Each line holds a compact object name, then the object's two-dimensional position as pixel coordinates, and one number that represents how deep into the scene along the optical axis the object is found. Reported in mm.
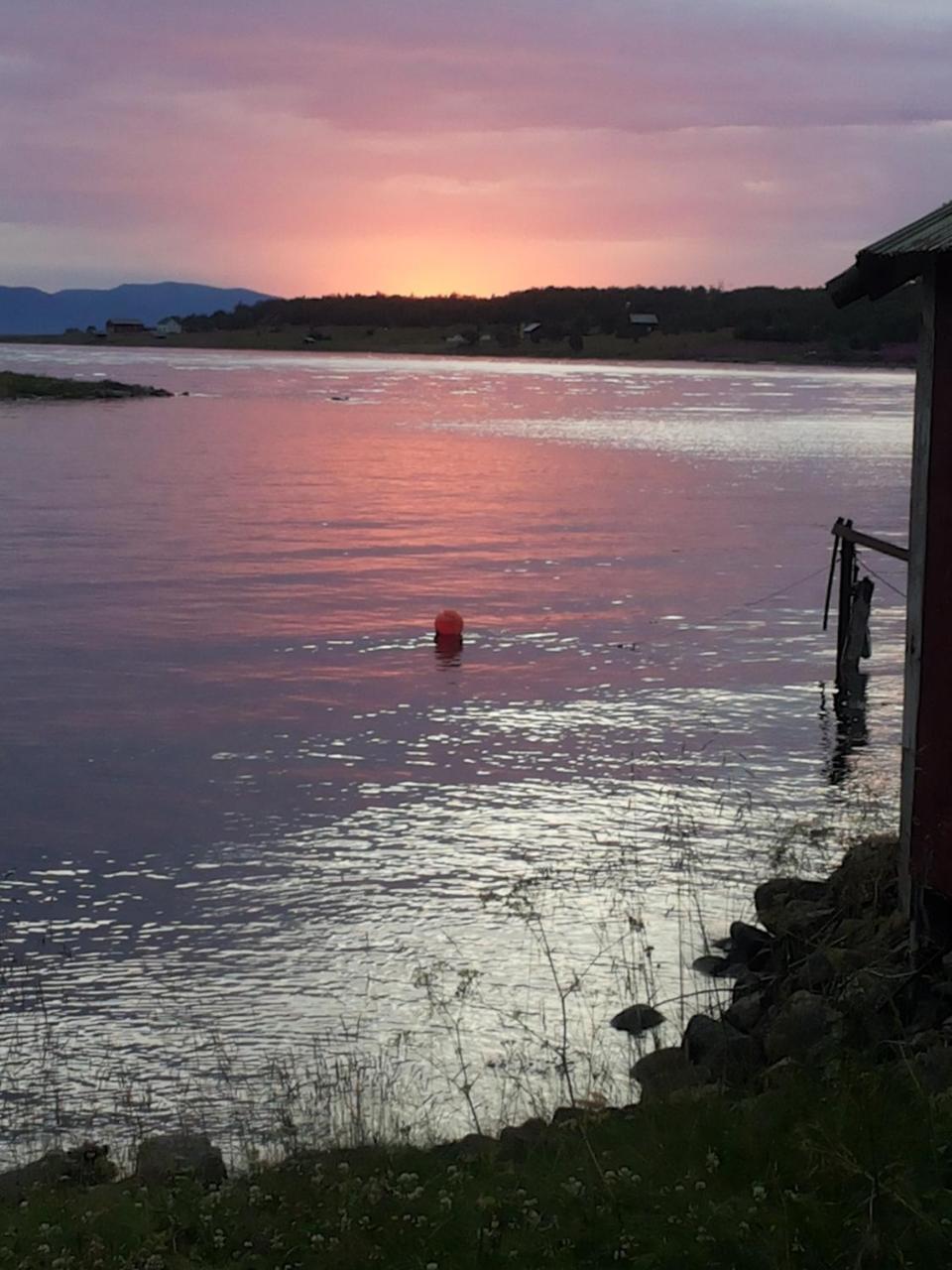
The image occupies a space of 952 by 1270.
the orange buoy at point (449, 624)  22047
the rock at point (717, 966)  10484
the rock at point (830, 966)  9031
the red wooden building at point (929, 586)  8836
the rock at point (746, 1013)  9023
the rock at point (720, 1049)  8117
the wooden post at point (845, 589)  20438
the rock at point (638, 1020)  9914
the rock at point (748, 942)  10547
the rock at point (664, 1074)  8188
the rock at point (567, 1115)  7720
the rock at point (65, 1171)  7473
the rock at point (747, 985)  9859
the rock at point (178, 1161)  7184
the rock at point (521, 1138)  7238
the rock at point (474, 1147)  7173
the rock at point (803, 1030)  8008
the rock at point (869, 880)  9961
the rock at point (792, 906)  10250
